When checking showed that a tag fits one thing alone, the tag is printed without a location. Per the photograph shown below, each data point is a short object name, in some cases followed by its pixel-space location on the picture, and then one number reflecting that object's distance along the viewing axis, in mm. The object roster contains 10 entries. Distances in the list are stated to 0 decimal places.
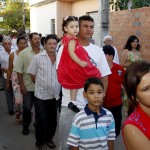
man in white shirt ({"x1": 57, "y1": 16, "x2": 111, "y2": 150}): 1926
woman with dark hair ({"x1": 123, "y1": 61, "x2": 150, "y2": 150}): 1021
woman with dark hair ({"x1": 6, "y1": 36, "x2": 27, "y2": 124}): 3520
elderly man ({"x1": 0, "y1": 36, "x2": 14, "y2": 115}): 4233
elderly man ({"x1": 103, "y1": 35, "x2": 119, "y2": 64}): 4351
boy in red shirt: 2597
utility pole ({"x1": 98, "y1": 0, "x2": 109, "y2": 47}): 4805
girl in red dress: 1868
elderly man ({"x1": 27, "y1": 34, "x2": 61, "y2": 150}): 2718
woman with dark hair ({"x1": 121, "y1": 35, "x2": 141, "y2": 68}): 3855
